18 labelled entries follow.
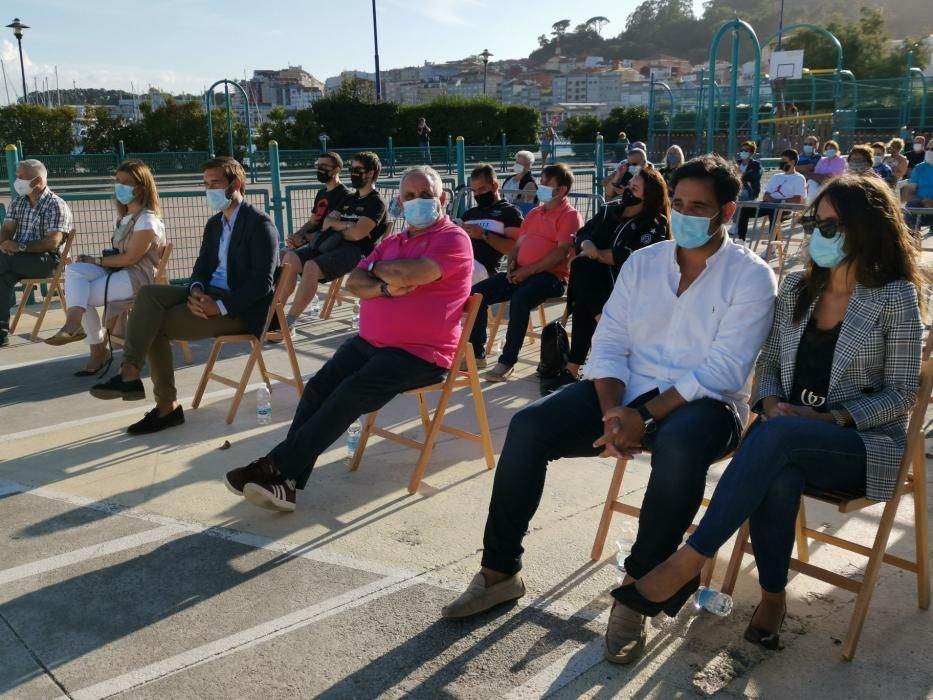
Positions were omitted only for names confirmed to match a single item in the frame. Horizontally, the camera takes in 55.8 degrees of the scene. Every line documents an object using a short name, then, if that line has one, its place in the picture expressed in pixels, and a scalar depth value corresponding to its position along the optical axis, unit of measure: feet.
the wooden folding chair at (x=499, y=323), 22.81
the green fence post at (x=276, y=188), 33.27
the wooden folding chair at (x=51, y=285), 25.09
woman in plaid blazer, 9.30
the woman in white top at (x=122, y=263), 20.65
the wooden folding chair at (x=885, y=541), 9.55
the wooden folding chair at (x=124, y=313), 21.06
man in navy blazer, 17.38
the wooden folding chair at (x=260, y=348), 17.60
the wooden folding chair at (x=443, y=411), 14.28
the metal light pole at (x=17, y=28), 111.86
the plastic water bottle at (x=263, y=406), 18.04
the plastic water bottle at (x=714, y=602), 10.25
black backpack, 20.68
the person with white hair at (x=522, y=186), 31.25
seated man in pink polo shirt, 13.08
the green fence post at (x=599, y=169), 43.80
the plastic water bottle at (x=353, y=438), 15.84
